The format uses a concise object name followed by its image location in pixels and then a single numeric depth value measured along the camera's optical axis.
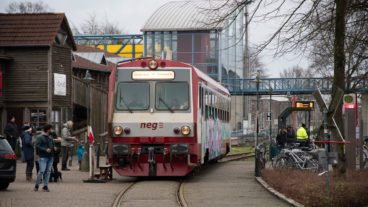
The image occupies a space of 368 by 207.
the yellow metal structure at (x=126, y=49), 95.50
